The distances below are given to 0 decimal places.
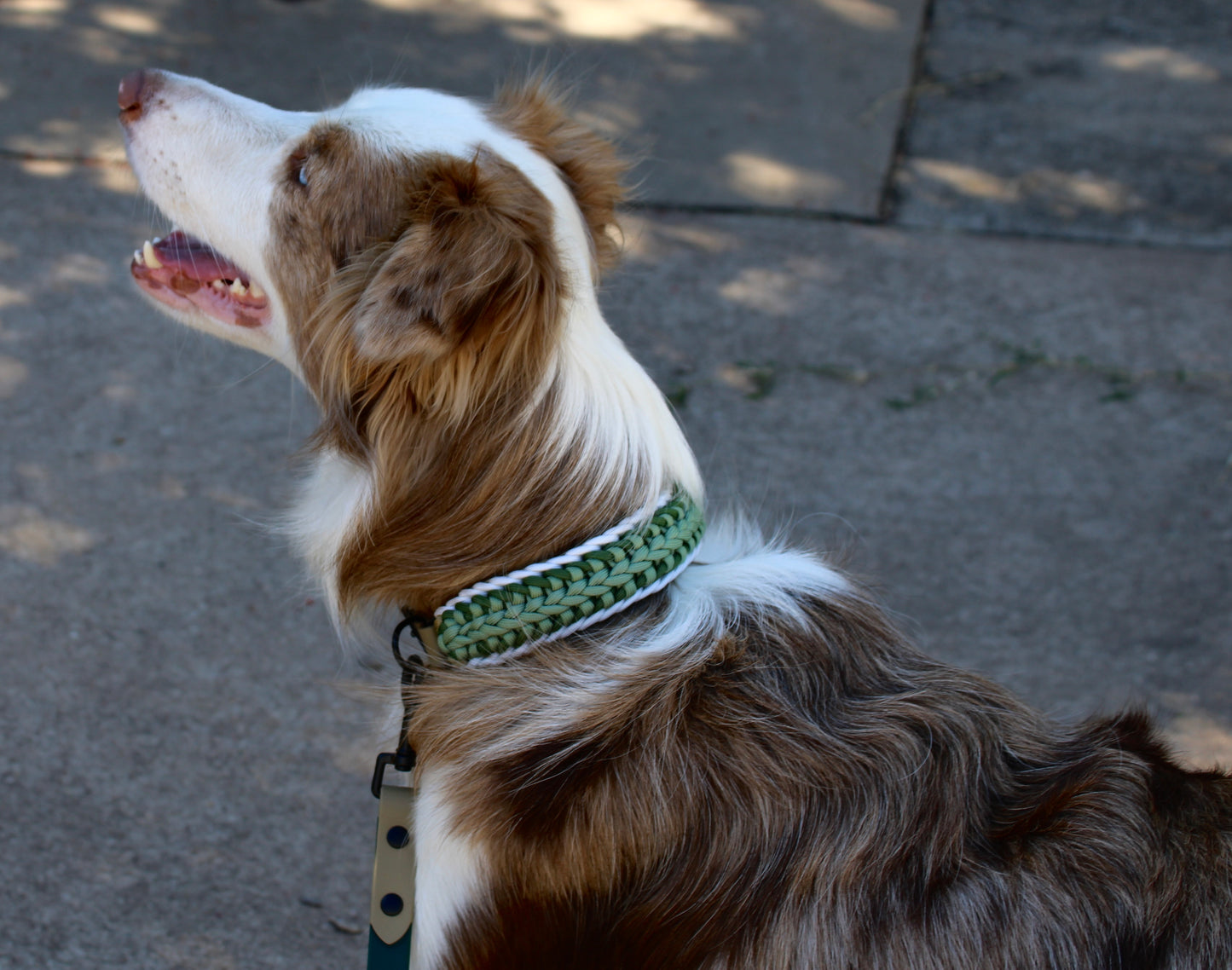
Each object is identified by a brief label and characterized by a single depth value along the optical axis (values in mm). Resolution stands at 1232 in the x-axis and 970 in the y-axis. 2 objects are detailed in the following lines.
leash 1283
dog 1232
